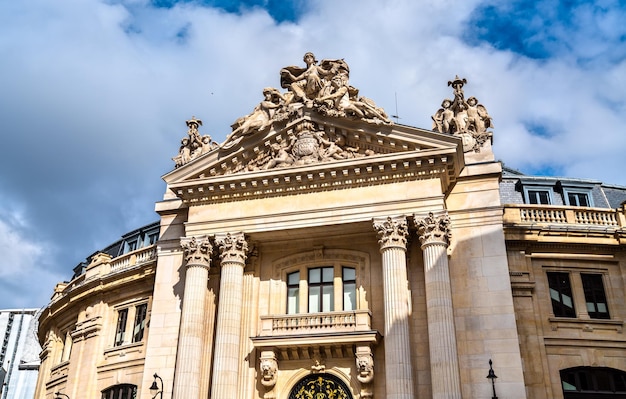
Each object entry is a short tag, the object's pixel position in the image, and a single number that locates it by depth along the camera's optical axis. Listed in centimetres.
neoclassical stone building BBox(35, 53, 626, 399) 2505
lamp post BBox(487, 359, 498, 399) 2289
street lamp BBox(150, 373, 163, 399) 2570
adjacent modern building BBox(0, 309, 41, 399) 9369
